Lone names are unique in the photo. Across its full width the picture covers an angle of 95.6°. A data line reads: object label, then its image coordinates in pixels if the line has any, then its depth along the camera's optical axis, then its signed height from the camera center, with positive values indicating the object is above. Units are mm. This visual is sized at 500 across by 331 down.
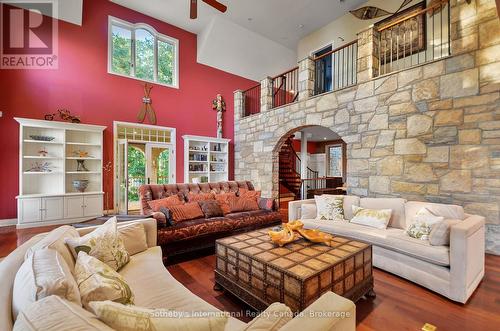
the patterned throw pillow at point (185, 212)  3125 -652
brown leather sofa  2883 -814
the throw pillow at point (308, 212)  3676 -734
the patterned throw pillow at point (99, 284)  994 -539
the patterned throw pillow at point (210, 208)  3492 -648
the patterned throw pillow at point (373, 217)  2956 -687
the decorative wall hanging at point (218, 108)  7418 +1925
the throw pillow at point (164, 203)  3238 -519
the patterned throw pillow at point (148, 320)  728 -503
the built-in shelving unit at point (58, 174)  4586 -145
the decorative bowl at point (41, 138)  4734 +644
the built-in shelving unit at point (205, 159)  6758 +269
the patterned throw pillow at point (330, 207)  3488 -643
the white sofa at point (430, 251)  2016 -859
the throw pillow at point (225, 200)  3756 -564
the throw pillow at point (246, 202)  3925 -622
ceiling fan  3005 +2187
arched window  5891 +3180
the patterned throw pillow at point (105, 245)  1515 -538
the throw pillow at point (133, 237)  2037 -642
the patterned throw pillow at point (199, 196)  3717 -491
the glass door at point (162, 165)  6410 +69
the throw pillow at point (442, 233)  2232 -666
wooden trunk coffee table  1625 -828
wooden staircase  8055 -223
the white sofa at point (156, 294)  833 -778
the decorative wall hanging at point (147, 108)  6129 +1626
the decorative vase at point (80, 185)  5043 -384
